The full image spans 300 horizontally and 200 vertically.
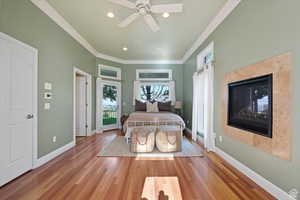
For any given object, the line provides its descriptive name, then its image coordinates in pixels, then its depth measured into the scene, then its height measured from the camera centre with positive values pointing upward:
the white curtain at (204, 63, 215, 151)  3.45 -0.27
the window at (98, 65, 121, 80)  5.84 +1.21
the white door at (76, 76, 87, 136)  5.05 -0.21
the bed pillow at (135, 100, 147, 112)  5.84 -0.23
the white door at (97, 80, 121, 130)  5.70 -0.16
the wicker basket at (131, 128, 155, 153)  3.37 -0.98
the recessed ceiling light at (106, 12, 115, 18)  3.03 +1.84
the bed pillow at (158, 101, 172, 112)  5.81 -0.22
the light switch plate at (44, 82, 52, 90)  2.94 +0.29
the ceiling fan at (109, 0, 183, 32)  2.38 +1.61
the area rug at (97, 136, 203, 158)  3.22 -1.22
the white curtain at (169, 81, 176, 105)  6.51 +0.48
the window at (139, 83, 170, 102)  6.57 +0.39
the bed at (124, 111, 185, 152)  3.39 -0.76
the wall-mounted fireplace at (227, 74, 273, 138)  1.94 -0.06
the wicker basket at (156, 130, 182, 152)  3.39 -0.95
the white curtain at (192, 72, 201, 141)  4.44 -0.07
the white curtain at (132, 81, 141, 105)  6.46 +0.47
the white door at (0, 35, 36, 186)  2.06 -0.14
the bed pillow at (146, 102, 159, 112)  5.66 -0.26
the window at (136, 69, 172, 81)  6.59 +1.22
